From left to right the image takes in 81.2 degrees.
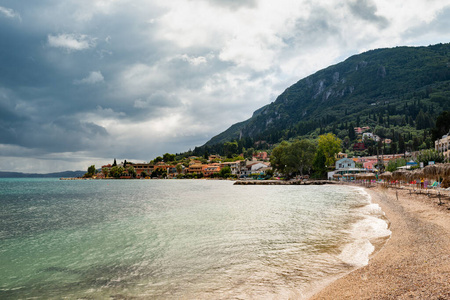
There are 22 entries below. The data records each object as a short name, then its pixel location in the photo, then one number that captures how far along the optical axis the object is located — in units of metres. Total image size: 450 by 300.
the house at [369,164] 119.97
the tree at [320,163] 96.19
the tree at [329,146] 95.94
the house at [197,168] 169.50
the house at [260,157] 193.60
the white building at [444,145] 78.69
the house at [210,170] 162.71
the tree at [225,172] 151.25
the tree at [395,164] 88.56
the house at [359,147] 170.74
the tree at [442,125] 88.56
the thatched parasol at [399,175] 45.13
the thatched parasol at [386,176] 53.97
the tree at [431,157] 69.69
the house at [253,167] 148.99
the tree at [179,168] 181.60
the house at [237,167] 157.99
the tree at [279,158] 99.94
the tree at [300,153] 96.31
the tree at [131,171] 182.88
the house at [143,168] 191.62
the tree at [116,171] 183.26
